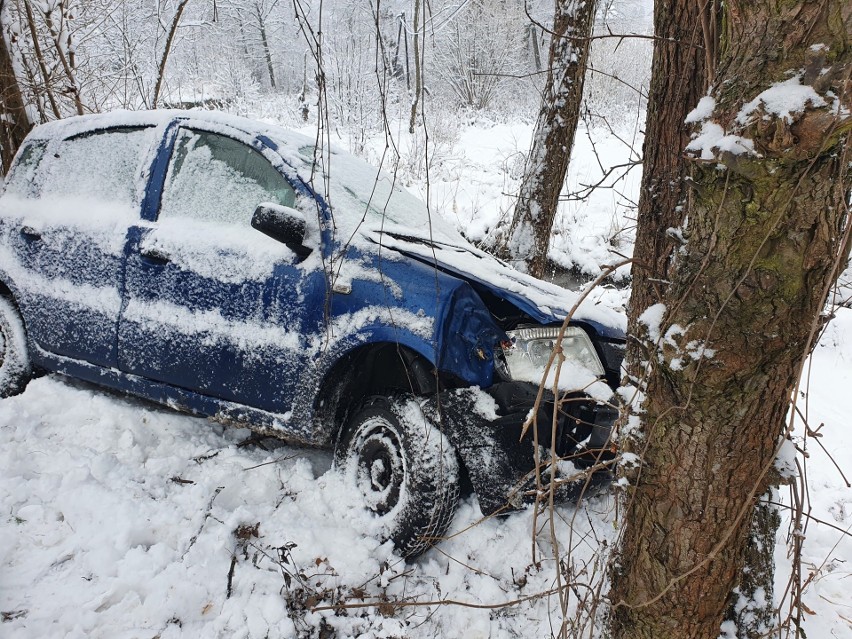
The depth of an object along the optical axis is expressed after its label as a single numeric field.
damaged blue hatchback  2.19
